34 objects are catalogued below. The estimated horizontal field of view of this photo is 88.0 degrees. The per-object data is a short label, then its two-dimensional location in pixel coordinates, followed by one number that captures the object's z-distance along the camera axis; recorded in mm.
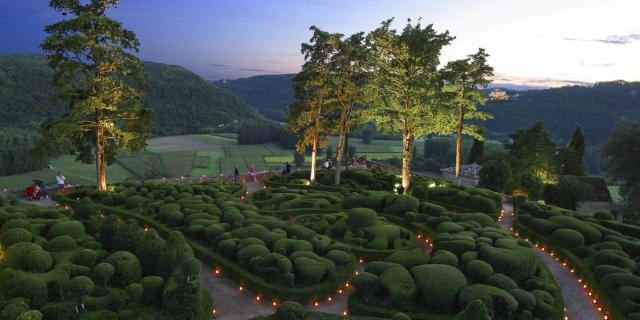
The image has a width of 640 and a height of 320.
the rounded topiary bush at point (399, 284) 11358
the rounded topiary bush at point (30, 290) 9570
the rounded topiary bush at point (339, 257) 14062
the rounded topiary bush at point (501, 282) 11500
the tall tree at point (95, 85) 21094
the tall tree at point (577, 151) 44344
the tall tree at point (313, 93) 29438
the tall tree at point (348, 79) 28812
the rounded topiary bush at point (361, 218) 17922
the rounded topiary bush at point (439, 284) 11039
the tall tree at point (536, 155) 42000
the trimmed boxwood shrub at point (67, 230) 13930
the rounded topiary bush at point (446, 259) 12945
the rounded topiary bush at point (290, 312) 9469
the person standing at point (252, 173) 34253
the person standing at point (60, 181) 25203
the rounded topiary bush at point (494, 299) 10367
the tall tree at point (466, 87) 28422
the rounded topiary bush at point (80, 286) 9852
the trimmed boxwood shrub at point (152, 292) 10720
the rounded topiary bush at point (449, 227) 16500
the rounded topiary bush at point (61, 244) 12898
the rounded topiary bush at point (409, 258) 13155
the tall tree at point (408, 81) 26078
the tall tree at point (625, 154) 37344
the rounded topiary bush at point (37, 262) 11172
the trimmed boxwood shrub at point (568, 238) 16422
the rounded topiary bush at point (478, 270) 12143
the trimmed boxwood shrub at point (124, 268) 11414
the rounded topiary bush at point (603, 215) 19391
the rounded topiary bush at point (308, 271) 12456
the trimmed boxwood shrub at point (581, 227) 16500
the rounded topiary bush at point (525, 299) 10680
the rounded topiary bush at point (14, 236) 12551
